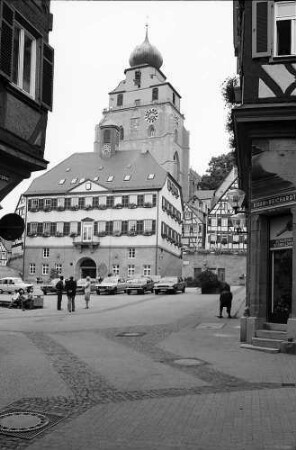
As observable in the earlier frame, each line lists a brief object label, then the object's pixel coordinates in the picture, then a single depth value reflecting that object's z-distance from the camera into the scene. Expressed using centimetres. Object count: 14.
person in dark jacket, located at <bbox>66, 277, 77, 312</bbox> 2817
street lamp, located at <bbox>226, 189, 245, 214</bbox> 1996
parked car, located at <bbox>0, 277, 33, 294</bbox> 4514
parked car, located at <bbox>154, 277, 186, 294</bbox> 4656
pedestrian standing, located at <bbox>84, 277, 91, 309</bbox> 3039
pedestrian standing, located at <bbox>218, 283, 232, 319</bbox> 2364
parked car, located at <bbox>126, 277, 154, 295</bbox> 4847
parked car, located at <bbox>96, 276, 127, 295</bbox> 4881
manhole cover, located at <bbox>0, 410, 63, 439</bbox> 699
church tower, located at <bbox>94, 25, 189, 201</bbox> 10575
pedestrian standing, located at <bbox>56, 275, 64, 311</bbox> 2929
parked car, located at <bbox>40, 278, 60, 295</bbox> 5028
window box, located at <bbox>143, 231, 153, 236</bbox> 6925
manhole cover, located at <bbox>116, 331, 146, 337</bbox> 1759
